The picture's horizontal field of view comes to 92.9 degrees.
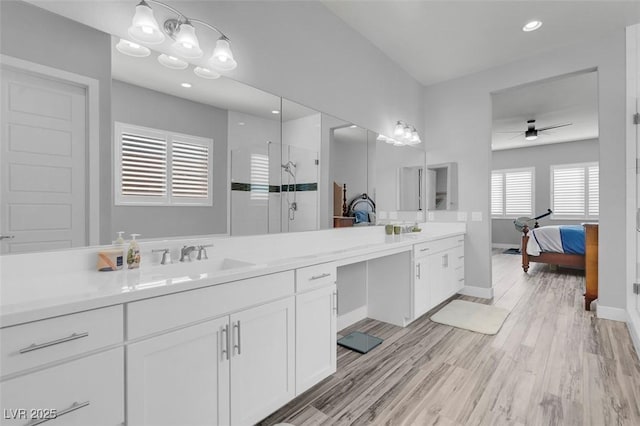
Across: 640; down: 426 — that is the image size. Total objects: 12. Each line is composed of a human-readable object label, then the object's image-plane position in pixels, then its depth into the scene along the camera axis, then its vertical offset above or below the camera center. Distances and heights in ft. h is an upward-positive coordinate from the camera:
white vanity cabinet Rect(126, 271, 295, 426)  3.60 -1.95
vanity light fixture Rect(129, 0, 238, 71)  4.83 +3.05
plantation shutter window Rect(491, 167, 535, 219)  26.81 +1.78
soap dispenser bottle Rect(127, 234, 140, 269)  4.71 -0.66
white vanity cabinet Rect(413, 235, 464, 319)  9.61 -2.12
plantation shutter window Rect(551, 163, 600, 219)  23.99 +1.73
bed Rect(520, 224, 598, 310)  16.55 -1.92
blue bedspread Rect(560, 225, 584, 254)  16.39 -1.48
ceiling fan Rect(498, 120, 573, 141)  19.69 +5.53
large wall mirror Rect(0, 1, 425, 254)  4.07 +1.16
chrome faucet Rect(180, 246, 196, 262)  5.32 -0.72
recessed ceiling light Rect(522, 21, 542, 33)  9.76 +6.07
